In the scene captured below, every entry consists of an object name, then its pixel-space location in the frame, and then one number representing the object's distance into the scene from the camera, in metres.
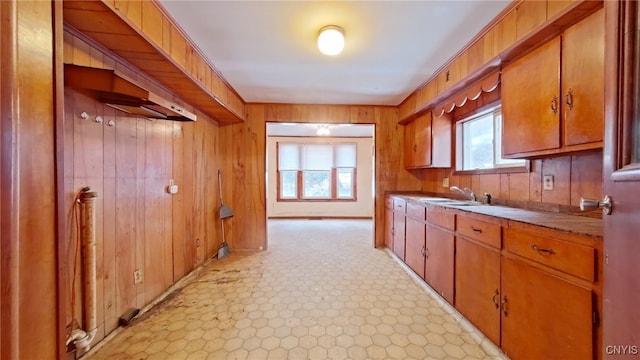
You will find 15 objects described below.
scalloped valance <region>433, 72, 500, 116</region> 2.09
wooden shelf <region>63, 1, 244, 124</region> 1.32
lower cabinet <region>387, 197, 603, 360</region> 1.18
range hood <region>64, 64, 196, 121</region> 1.41
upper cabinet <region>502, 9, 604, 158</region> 1.35
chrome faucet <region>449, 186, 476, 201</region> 2.76
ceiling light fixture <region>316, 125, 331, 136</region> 5.33
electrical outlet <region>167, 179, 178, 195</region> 2.56
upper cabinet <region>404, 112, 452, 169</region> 3.21
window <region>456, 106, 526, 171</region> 2.55
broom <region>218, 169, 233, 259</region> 3.61
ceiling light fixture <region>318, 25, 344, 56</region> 1.91
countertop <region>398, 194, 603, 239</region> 1.26
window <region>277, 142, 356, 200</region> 6.80
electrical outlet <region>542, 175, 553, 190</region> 1.91
